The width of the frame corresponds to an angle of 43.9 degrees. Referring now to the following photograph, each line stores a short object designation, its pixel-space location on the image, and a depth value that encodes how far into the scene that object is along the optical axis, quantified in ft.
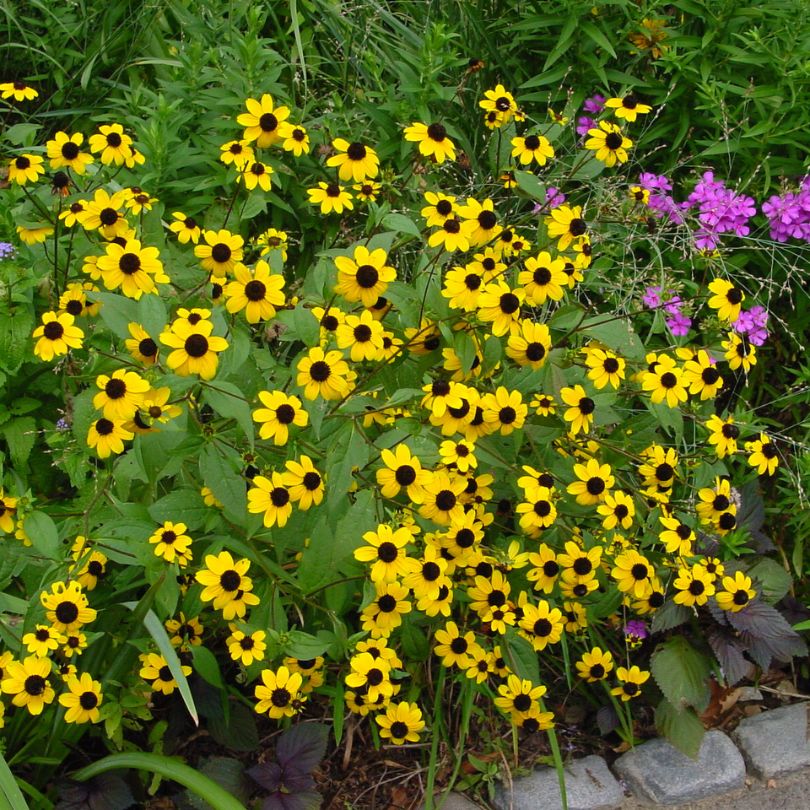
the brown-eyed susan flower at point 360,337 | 6.23
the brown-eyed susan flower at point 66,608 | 5.98
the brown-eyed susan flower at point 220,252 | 6.98
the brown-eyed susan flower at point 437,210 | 6.93
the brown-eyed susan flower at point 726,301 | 7.09
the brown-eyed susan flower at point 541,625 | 6.98
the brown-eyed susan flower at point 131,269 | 6.46
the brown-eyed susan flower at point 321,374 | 6.08
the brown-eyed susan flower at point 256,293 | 6.38
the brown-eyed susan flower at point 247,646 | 6.31
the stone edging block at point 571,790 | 7.79
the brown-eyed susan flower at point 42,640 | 6.00
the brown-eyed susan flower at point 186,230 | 7.91
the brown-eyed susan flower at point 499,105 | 7.93
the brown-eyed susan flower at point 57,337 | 6.36
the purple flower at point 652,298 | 8.95
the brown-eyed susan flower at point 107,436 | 5.83
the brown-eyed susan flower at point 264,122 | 7.80
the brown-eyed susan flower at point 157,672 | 6.71
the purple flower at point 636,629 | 8.38
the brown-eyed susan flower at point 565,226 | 7.07
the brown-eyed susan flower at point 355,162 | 7.68
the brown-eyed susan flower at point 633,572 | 7.14
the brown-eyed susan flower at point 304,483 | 6.04
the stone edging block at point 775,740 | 8.22
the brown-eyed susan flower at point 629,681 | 7.79
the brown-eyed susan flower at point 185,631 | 7.01
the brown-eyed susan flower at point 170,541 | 6.20
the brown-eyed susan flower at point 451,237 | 6.68
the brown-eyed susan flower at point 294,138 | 7.87
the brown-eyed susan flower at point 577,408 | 6.76
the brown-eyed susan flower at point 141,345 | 6.10
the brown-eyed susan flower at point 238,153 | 7.80
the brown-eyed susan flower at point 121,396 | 5.68
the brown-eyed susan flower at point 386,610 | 6.36
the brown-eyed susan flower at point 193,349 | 5.80
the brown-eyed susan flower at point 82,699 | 6.27
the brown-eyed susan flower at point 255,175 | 8.05
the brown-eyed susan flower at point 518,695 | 7.02
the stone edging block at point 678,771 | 7.94
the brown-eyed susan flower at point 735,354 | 7.22
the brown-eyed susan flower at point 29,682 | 5.99
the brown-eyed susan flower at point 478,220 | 6.77
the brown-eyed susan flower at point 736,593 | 7.65
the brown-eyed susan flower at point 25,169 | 7.52
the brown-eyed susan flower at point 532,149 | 7.68
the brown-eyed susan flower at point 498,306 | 6.42
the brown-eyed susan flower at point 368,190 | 8.39
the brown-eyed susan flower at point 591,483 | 6.82
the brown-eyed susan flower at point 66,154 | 7.55
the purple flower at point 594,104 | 10.99
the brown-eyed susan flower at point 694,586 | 7.30
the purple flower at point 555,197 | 10.34
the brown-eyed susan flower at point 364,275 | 6.37
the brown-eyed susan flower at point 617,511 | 6.90
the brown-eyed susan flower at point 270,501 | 5.90
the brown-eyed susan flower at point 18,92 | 8.64
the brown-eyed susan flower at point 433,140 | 7.63
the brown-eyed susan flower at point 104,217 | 6.85
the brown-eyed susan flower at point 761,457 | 7.29
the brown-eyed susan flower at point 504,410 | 6.53
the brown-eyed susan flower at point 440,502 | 6.23
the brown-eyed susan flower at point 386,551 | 5.99
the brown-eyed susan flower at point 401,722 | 7.07
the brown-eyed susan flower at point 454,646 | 7.11
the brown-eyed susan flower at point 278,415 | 5.96
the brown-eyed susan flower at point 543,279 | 6.79
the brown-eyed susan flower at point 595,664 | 7.72
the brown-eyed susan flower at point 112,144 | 7.89
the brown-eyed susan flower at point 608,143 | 7.64
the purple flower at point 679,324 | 9.84
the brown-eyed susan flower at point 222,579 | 6.19
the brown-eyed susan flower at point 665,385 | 6.75
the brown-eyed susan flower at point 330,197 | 8.06
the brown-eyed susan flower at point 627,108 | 7.95
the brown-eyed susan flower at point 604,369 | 6.88
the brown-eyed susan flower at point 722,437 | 7.13
